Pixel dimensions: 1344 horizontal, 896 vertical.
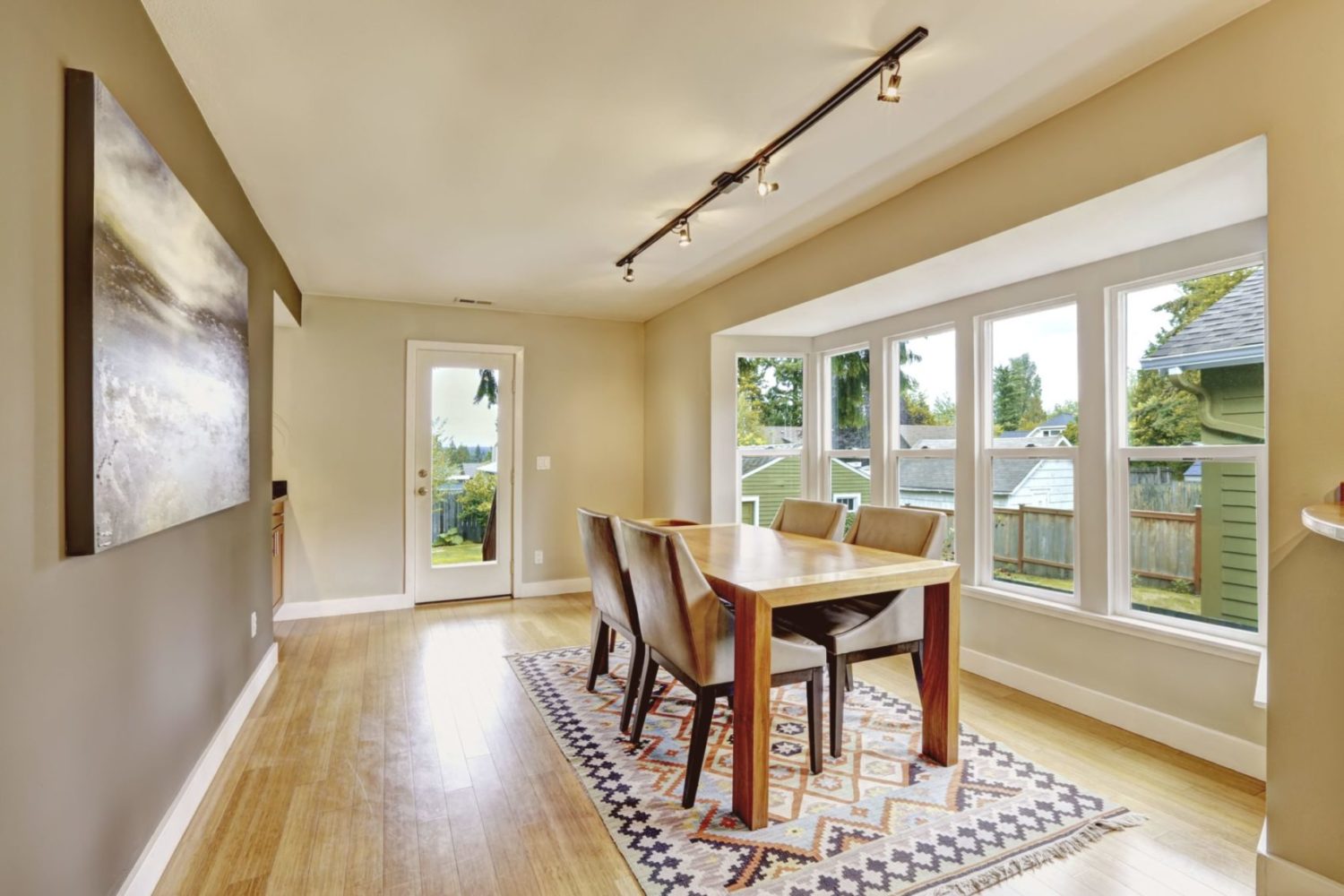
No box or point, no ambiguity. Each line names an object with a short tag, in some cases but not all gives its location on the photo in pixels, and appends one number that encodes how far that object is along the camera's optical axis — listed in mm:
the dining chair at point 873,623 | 2465
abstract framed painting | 1358
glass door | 5133
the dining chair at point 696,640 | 2133
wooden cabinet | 4224
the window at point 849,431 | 4400
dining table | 2059
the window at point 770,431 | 4852
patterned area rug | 1831
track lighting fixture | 1943
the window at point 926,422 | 3779
